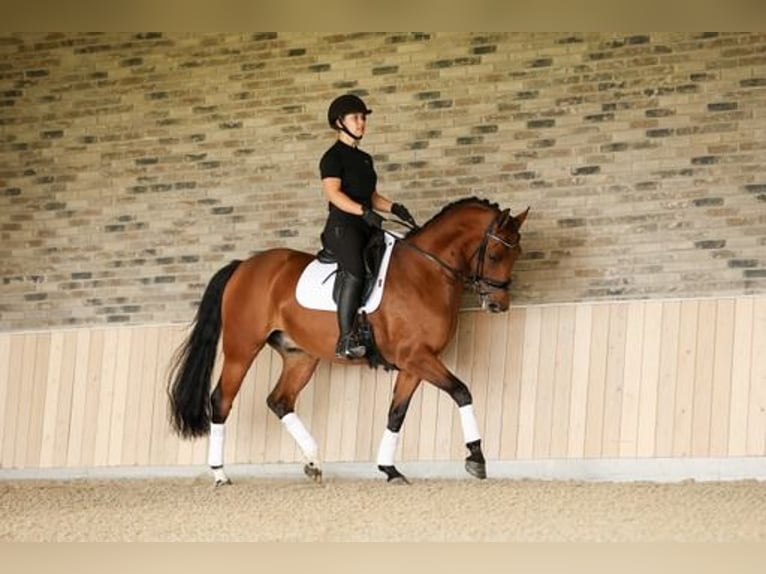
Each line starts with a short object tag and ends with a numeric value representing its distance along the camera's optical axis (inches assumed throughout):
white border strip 488.4
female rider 498.0
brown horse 498.3
